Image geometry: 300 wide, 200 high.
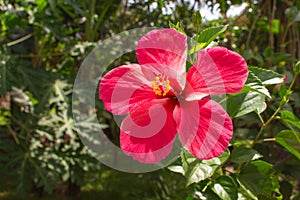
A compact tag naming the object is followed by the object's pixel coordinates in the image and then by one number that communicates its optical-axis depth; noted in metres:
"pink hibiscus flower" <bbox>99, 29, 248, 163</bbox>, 0.45
